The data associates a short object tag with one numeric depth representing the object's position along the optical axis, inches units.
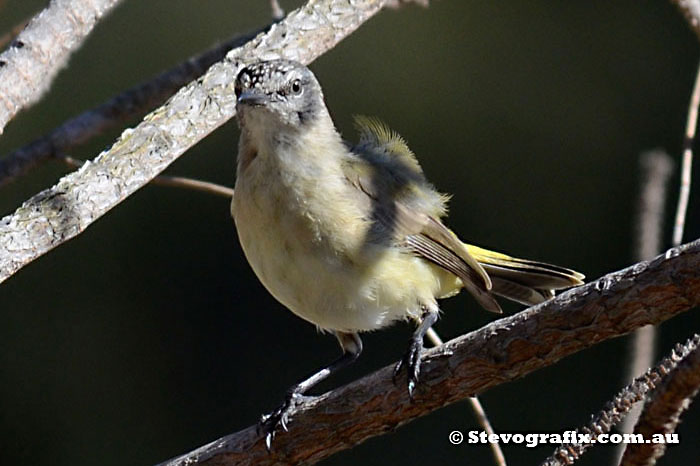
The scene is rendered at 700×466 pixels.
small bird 244.5
